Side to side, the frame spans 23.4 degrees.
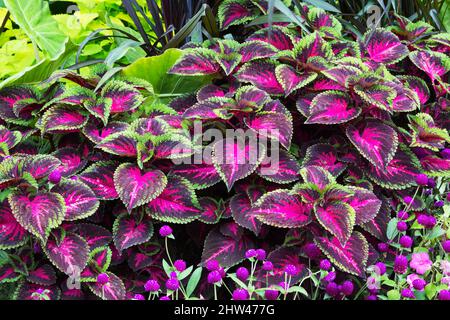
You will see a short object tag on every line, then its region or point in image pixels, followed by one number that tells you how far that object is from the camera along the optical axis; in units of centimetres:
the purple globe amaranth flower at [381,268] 156
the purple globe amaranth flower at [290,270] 151
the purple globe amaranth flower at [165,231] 155
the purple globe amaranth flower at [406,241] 160
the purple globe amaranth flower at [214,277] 148
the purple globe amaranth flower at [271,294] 146
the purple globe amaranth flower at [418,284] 150
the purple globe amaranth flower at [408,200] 169
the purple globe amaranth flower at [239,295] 144
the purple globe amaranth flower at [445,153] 180
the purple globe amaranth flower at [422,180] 169
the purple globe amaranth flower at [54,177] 159
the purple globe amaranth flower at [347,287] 150
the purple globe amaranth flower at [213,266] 152
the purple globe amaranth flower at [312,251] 158
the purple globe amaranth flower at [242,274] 150
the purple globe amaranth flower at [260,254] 152
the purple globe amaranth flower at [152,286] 150
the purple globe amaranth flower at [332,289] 152
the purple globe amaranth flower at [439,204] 172
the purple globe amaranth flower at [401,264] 155
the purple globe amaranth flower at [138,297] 153
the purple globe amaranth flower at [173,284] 148
